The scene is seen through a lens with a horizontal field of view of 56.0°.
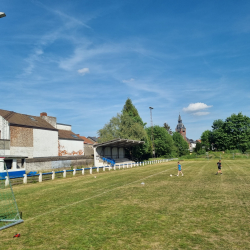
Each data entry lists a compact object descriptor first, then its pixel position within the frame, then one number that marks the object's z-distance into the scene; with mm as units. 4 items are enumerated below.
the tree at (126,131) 67000
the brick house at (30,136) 36844
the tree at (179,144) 111781
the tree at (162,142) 85375
